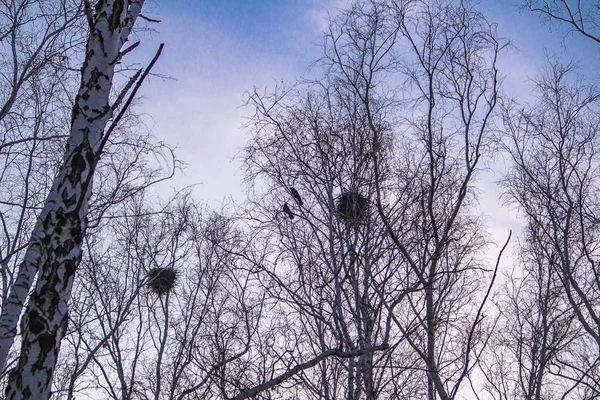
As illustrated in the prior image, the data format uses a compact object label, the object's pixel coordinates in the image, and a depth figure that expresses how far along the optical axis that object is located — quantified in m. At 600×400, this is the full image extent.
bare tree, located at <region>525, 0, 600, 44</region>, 4.76
